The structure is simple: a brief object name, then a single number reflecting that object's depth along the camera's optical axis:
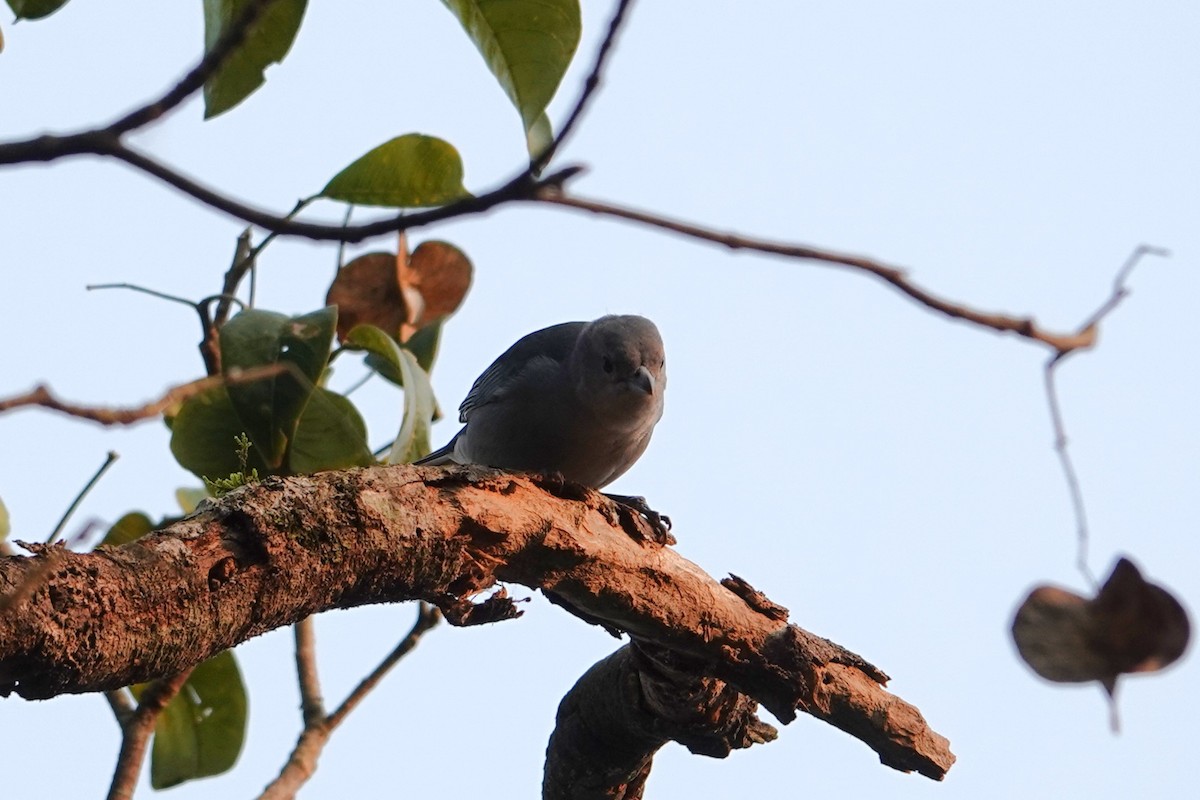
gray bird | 10.60
